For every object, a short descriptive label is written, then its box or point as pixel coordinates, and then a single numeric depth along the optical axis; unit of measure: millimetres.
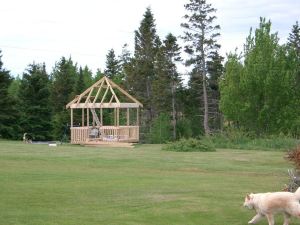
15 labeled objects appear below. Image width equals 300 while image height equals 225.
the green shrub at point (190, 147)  25375
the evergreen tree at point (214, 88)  45875
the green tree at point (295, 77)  35250
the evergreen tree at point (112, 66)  59856
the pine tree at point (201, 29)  44656
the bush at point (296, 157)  12650
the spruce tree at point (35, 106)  43312
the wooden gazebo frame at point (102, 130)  32031
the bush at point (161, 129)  41738
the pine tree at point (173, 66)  46219
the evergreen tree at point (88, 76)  57031
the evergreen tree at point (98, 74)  59481
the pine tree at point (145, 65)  47344
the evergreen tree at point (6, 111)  41594
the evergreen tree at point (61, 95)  43906
